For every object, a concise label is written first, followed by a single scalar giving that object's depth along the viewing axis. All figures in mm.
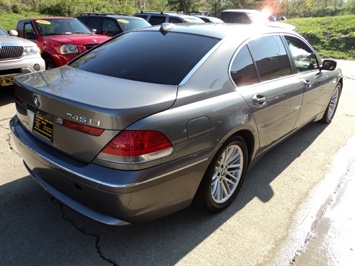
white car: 5406
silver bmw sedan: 2018
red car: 6527
